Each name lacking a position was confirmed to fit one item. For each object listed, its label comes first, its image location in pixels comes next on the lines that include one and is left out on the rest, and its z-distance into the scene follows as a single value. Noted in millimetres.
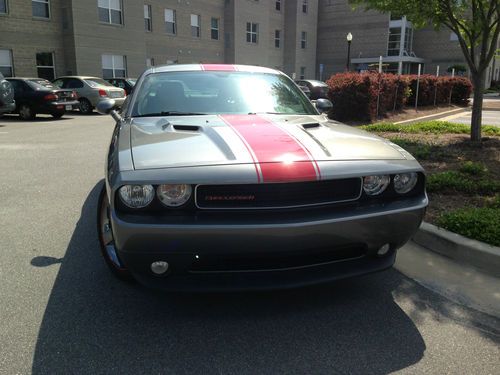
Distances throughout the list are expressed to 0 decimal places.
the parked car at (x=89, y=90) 18891
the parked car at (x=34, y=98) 16406
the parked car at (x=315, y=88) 25328
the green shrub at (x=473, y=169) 6016
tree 7734
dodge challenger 2566
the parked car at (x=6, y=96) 14345
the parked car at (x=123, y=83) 22156
